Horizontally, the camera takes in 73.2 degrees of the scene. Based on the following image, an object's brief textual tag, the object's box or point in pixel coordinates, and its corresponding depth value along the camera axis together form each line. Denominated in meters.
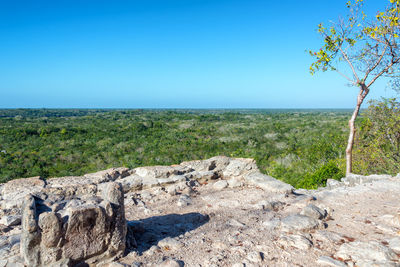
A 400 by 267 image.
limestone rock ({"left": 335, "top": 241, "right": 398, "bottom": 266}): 3.40
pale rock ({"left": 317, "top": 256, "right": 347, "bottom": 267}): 3.41
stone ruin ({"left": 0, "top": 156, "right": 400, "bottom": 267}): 3.45
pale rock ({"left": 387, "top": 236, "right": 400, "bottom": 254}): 3.69
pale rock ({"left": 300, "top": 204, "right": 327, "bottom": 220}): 4.93
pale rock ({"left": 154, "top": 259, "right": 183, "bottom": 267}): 3.46
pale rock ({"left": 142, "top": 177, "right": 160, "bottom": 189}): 7.17
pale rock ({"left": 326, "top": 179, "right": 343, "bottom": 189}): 7.80
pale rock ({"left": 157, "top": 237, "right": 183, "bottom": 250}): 3.99
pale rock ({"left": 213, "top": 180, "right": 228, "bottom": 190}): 7.42
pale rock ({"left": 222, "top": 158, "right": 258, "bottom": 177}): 8.32
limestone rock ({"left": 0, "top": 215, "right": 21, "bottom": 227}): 5.09
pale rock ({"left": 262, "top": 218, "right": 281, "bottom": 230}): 4.64
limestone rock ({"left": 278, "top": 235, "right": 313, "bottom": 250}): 3.90
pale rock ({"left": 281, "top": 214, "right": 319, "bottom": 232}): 4.43
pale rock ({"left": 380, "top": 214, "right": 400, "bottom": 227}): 4.57
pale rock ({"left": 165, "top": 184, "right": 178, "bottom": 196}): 6.81
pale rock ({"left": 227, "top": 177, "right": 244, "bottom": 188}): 7.50
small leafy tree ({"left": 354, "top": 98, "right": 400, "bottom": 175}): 10.32
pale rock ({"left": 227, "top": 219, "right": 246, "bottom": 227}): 4.86
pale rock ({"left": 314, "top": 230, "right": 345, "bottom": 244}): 4.09
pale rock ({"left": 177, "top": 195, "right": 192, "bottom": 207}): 6.06
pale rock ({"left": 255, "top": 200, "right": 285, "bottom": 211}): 5.80
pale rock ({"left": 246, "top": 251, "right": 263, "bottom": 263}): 3.60
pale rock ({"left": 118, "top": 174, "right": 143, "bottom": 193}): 6.99
